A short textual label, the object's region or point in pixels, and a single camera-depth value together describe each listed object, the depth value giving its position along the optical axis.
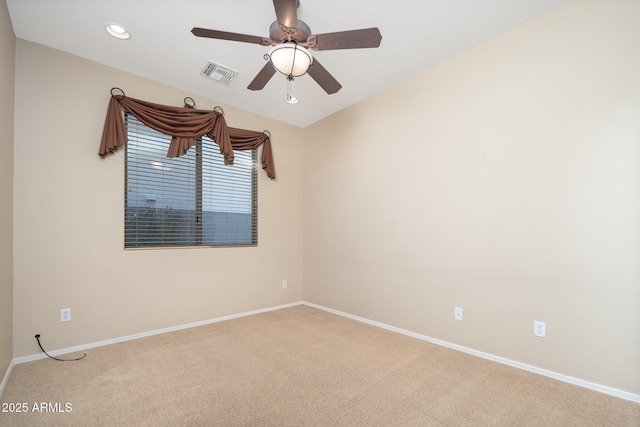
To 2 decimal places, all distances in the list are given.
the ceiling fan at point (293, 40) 1.75
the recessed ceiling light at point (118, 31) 2.40
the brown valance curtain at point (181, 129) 2.92
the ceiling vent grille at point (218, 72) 2.96
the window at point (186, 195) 3.16
